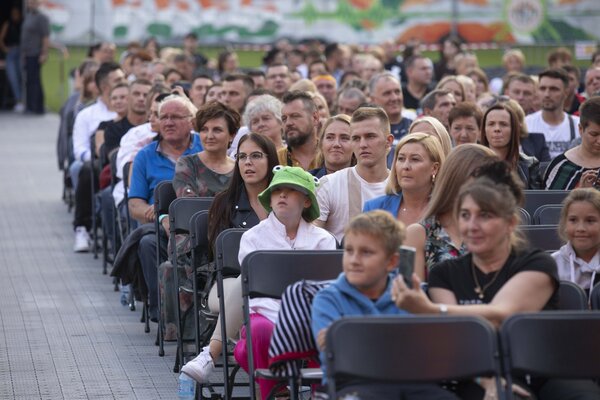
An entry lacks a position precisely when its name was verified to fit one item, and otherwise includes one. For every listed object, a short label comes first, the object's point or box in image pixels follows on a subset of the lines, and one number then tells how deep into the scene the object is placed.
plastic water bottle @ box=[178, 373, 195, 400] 13.87
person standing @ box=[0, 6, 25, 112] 50.13
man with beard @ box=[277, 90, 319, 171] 17.80
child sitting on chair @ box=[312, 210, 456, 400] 10.17
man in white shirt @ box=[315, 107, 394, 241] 15.12
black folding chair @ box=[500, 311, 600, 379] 9.56
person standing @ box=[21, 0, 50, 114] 47.71
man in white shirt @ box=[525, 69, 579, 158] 22.51
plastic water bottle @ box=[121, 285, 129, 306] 19.77
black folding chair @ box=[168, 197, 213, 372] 15.33
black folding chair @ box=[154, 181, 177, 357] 16.73
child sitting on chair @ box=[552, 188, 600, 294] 12.24
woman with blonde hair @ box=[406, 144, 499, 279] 11.63
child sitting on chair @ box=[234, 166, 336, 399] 13.16
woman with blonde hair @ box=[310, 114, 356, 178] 16.66
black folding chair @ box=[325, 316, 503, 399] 9.47
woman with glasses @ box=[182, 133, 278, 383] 14.70
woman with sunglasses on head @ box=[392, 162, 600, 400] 10.18
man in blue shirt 18.31
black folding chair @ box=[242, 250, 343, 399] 11.98
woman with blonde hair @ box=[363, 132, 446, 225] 13.32
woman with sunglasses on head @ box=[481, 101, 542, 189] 17.98
